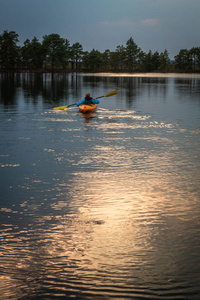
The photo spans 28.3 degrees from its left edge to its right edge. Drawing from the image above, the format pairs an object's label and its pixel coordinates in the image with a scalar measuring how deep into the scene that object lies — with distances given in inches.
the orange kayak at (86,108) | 1058.7
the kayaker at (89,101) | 1056.0
